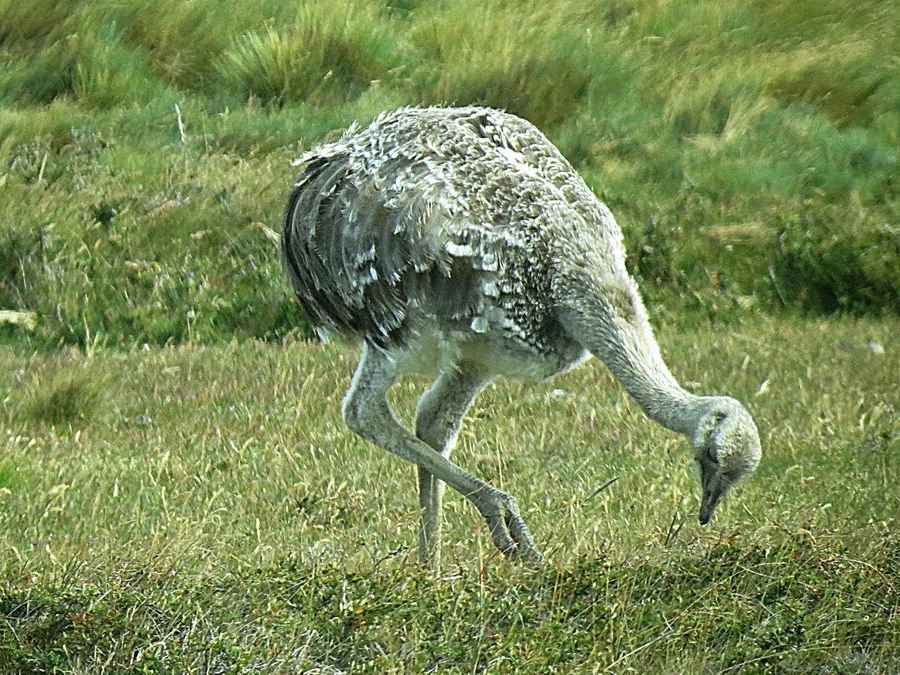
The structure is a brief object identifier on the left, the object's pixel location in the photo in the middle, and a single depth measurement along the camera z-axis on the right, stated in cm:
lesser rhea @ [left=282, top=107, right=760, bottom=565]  1093
